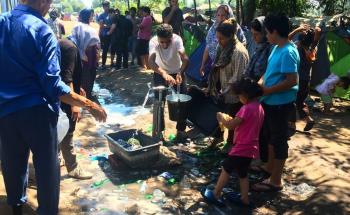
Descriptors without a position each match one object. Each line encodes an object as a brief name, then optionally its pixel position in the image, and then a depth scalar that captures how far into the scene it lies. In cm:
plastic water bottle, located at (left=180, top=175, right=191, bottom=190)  459
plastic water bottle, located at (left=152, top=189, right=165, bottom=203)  424
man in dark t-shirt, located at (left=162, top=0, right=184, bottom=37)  1051
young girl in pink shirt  379
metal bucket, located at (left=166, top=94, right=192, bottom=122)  516
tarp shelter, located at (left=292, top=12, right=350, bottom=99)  888
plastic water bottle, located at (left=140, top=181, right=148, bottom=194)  442
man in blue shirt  270
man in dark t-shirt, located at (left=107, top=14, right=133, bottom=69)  1180
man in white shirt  531
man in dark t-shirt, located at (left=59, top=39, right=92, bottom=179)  406
